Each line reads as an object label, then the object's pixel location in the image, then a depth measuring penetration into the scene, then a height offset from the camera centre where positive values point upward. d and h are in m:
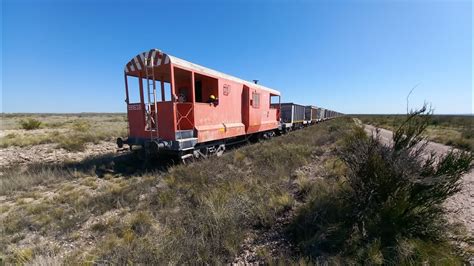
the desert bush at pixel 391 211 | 2.31 -1.33
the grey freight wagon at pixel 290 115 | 19.27 -0.20
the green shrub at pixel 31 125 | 20.94 -1.27
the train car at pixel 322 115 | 39.38 -0.40
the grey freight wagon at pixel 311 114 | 27.62 -0.15
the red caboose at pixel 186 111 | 6.44 +0.07
